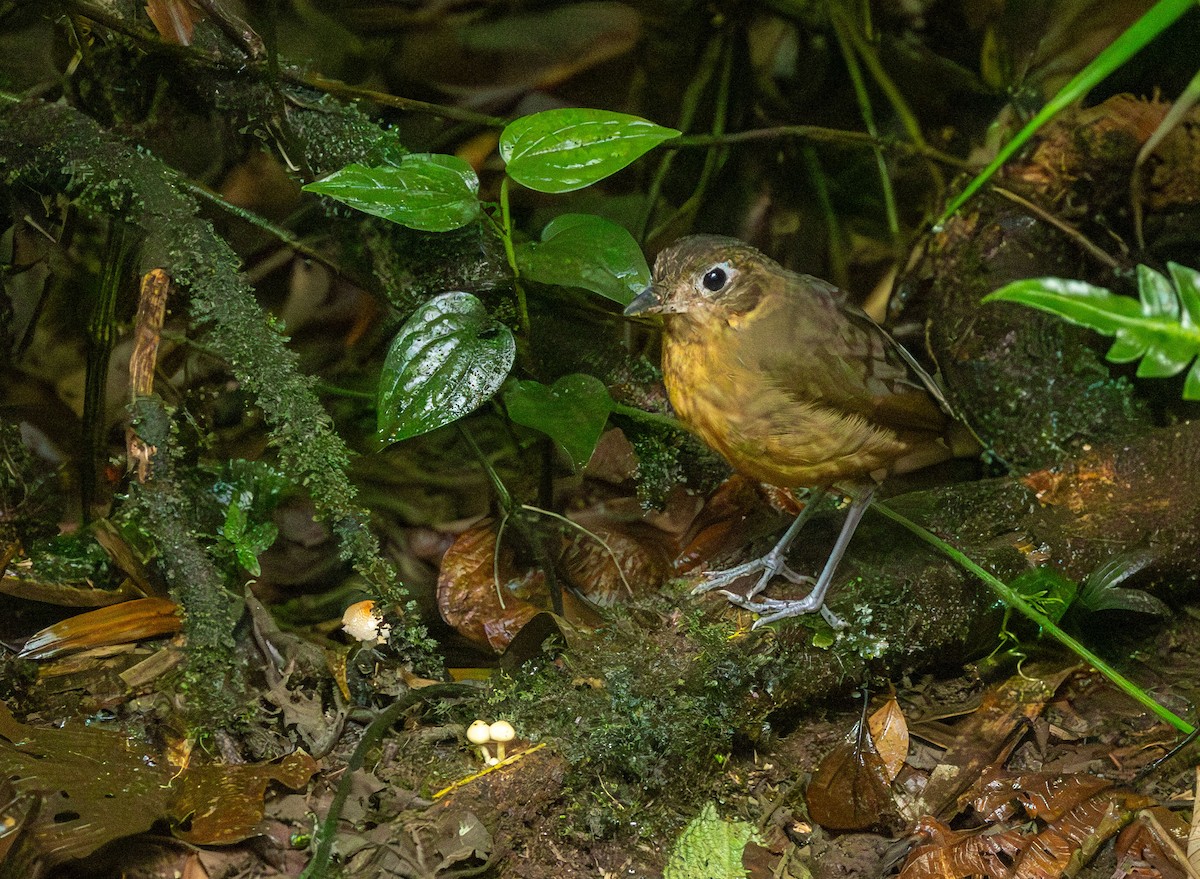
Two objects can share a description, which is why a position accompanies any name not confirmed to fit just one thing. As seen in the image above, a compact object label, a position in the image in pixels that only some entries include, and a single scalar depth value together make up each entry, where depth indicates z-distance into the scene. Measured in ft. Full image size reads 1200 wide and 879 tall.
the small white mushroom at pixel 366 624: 15.05
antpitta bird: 13.82
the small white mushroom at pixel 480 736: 12.98
